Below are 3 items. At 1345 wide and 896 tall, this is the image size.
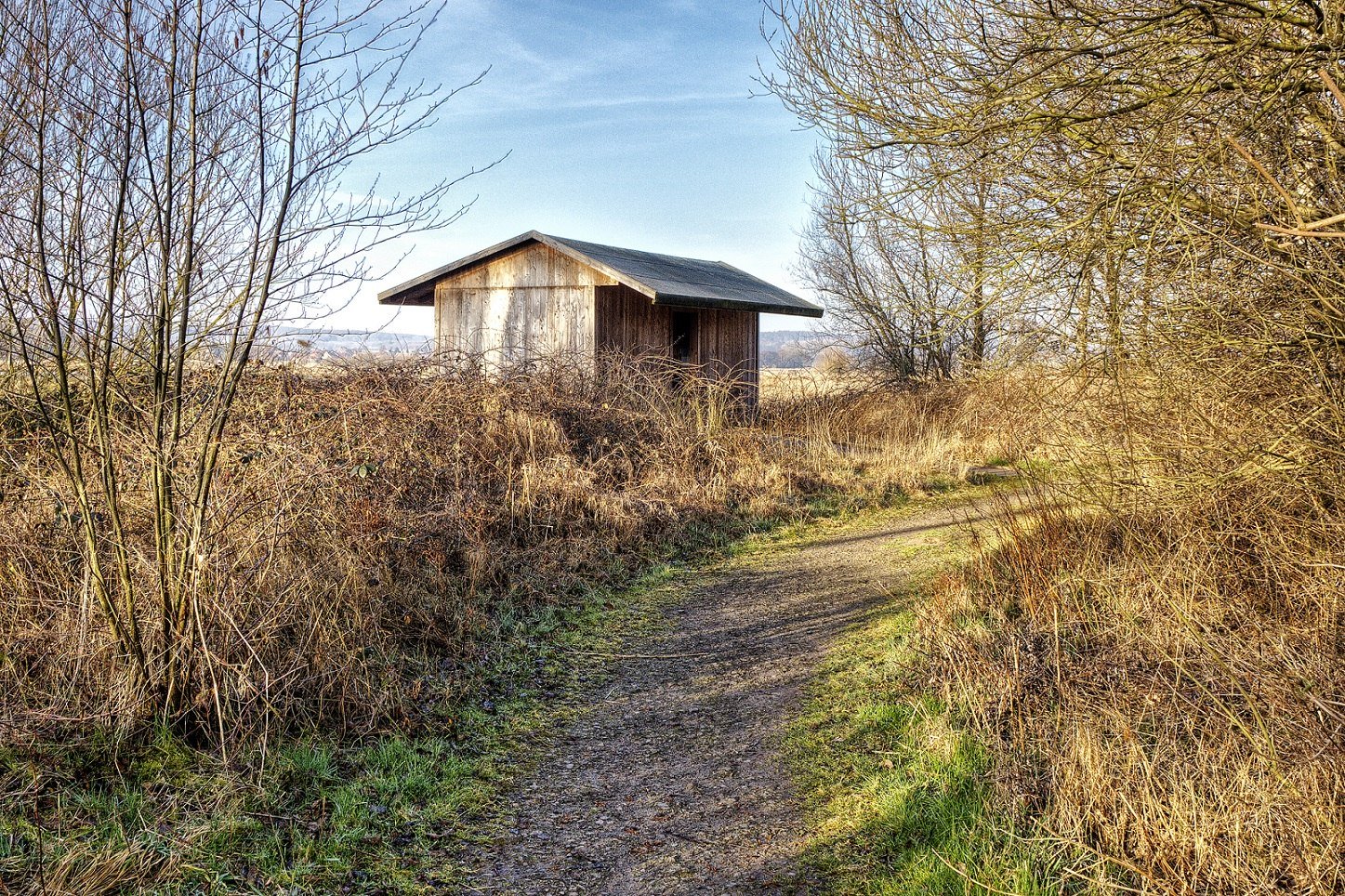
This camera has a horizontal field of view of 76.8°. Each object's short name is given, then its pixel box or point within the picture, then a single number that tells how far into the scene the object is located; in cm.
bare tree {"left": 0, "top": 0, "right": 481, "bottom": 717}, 414
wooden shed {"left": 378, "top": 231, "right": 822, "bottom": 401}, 1501
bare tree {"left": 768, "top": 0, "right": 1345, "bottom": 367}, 473
